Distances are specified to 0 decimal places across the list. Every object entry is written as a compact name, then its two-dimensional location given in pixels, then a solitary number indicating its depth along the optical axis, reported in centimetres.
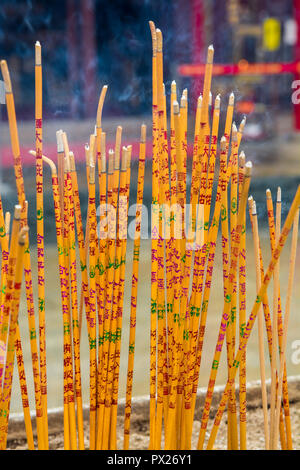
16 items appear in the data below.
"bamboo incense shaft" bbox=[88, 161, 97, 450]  101
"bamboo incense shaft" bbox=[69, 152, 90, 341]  103
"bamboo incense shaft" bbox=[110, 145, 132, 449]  103
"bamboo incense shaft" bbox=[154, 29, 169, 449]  100
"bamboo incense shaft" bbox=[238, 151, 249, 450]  105
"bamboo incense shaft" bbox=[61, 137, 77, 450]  102
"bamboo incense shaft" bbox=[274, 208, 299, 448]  104
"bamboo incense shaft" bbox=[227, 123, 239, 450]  101
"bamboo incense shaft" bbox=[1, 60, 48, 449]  97
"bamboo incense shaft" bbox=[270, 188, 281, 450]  103
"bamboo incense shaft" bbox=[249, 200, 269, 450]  103
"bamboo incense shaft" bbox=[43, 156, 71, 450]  101
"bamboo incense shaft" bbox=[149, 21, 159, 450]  101
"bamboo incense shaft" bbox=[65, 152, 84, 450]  101
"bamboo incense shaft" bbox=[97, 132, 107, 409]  101
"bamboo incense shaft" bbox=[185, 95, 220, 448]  103
